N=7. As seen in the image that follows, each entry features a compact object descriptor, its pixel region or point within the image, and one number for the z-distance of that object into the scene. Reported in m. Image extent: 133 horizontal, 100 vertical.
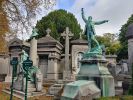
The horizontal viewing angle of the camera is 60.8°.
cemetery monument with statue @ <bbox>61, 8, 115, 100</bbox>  4.34
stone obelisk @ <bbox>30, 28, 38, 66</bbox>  8.44
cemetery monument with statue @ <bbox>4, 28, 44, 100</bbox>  6.99
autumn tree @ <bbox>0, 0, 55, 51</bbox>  5.22
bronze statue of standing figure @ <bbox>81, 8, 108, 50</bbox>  5.34
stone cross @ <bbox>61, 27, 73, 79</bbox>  10.65
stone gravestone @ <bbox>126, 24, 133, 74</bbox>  9.23
